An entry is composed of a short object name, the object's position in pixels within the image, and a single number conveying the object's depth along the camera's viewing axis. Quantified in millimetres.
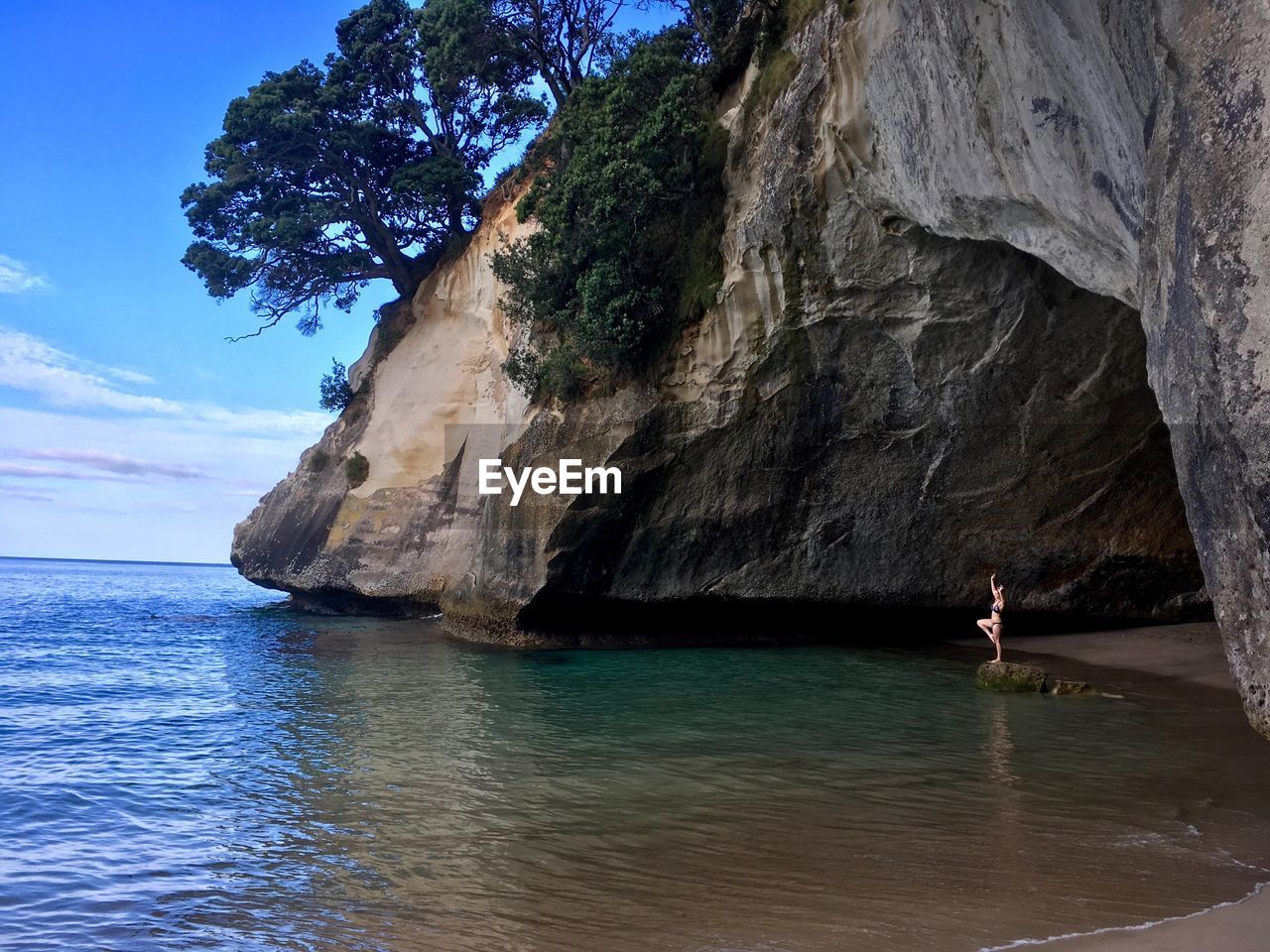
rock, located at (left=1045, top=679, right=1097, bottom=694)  12422
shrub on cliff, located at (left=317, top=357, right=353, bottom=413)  29859
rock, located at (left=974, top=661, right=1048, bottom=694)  12828
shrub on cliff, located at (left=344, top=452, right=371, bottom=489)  27266
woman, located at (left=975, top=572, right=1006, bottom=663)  14781
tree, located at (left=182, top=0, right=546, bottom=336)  27500
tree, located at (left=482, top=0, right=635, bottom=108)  23375
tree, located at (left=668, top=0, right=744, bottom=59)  17825
